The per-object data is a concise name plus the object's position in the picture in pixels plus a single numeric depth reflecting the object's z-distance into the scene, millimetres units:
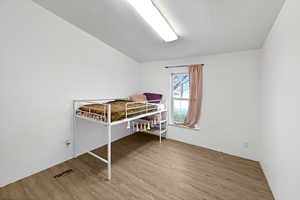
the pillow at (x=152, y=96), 3473
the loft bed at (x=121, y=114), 1908
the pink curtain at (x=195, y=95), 2844
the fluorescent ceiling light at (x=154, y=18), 1617
